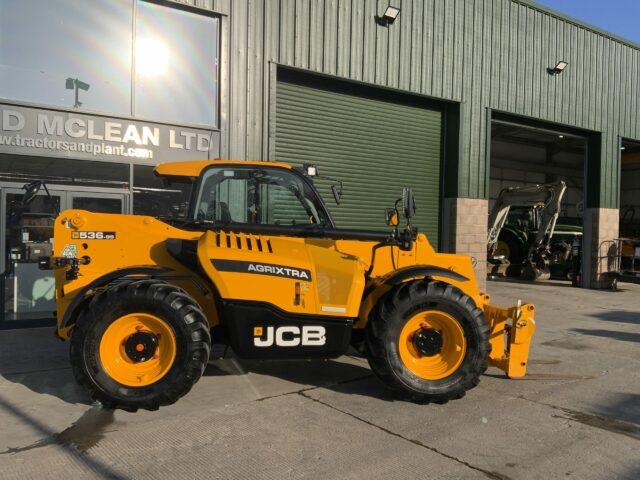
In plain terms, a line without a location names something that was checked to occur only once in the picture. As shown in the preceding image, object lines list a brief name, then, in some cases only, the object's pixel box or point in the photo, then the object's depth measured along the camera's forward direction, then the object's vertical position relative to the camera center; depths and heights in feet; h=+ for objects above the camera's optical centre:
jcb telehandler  14.78 -2.04
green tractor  53.98 -0.52
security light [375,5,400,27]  35.83 +14.38
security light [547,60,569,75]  45.68 +14.16
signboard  25.93 +4.60
